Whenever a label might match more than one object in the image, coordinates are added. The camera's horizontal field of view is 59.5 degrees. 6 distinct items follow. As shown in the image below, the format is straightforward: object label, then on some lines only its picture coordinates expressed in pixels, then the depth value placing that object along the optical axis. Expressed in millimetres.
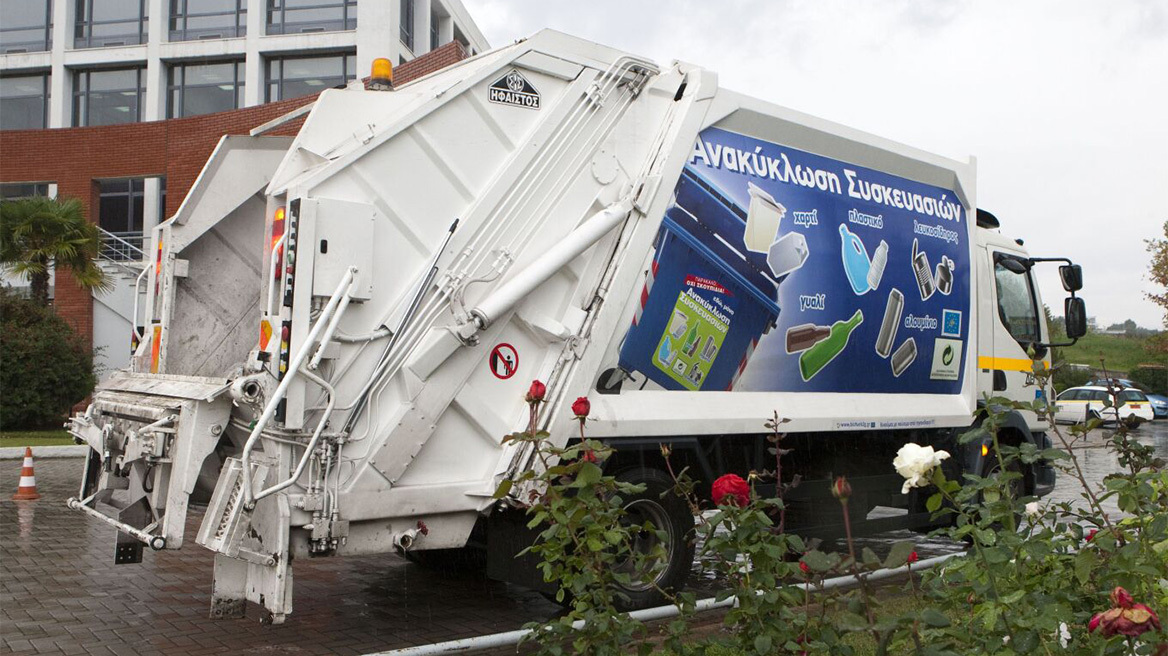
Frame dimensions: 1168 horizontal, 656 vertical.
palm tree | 20562
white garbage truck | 4793
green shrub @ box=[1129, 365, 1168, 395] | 44469
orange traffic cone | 11289
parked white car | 30609
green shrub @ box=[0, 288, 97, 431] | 20203
